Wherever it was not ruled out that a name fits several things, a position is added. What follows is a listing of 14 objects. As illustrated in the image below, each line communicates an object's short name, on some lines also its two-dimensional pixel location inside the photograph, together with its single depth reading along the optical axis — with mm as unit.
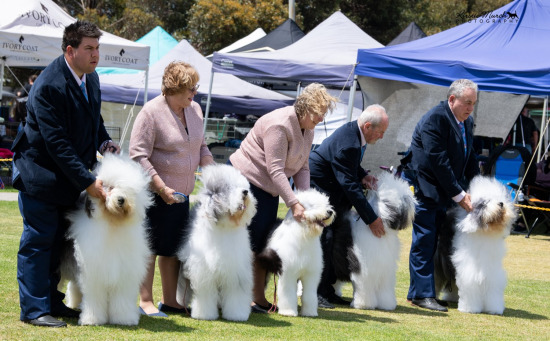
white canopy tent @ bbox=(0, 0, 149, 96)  25181
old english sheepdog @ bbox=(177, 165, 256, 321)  9382
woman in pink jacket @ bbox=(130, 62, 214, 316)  9511
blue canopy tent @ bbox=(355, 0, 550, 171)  20016
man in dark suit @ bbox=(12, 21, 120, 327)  8396
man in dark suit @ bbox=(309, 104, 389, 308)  11009
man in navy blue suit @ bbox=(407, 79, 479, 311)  11536
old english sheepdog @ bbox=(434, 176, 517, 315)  11292
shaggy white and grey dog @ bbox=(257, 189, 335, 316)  10100
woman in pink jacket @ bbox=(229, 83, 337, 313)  10199
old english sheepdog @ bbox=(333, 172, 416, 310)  11192
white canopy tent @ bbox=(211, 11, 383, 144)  25318
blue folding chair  21567
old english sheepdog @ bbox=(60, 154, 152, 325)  8457
